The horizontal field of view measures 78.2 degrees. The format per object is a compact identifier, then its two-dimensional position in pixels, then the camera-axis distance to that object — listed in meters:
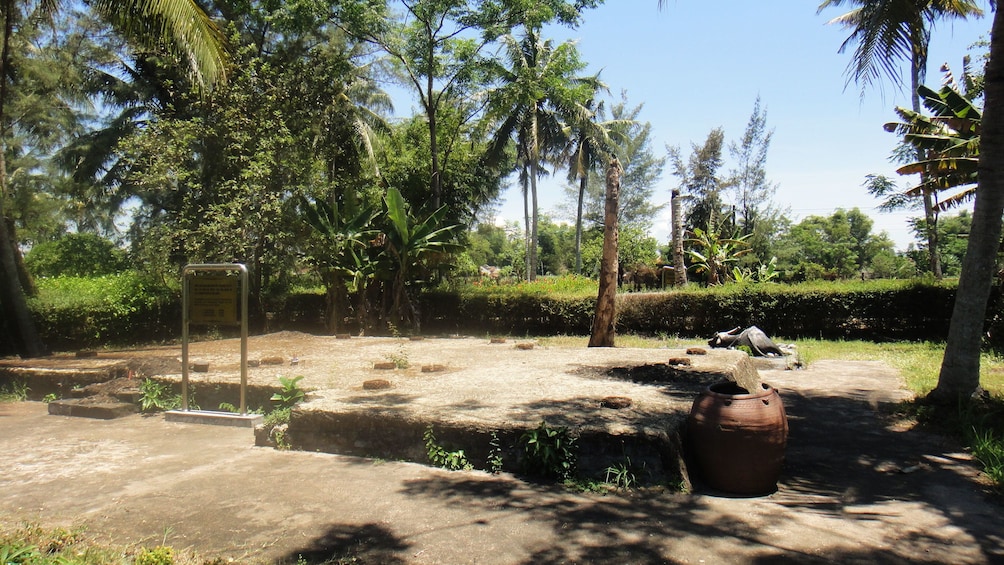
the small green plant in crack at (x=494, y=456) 5.01
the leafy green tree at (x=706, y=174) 35.12
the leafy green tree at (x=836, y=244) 40.96
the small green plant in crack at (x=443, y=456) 5.09
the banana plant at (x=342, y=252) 13.63
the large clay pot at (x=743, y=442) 4.66
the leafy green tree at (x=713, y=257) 19.44
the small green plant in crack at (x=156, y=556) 3.25
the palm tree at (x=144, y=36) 8.66
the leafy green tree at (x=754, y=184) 34.78
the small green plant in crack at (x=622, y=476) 4.61
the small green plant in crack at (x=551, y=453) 4.80
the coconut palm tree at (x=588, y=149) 31.05
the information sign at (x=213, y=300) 6.73
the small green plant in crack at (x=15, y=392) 8.32
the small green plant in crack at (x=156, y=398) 7.35
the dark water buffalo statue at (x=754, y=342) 11.01
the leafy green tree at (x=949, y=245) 27.45
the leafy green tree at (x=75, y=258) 22.31
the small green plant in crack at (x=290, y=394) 6.61
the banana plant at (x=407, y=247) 13.66
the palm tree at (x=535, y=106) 16.39
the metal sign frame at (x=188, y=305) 6.53
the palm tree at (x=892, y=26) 7.70
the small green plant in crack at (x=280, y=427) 5.79
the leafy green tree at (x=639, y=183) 46.31
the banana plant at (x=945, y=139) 11.11
